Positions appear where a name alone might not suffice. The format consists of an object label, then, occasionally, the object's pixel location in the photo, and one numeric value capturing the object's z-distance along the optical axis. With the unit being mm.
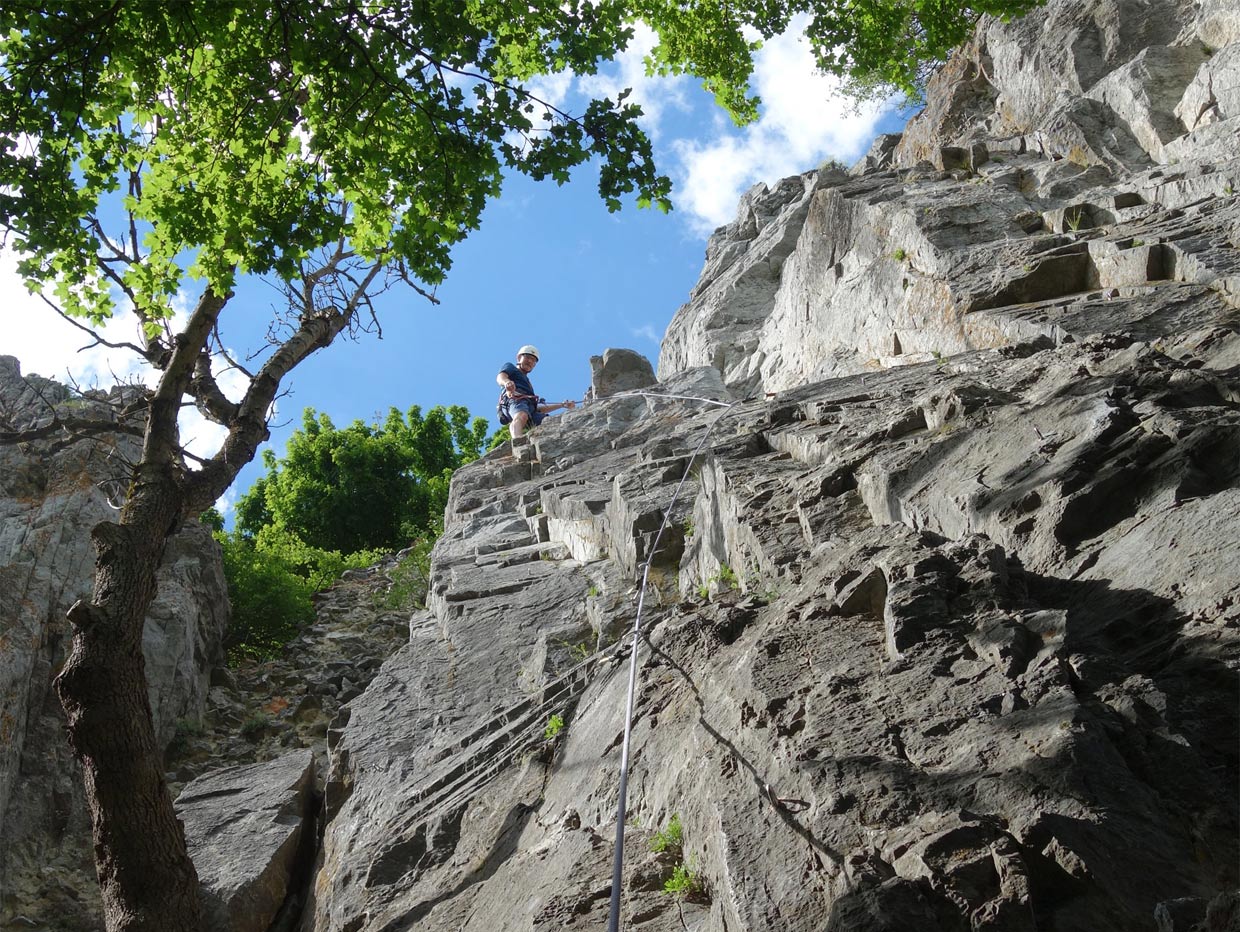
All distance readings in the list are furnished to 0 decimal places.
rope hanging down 3826
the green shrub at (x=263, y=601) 14969
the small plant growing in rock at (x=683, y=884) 4234
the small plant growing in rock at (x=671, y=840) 4590
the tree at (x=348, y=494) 24531
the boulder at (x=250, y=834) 7500
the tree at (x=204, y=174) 6324
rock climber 18672
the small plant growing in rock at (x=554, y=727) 6914
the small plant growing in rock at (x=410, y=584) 15969
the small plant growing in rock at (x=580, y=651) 8484
